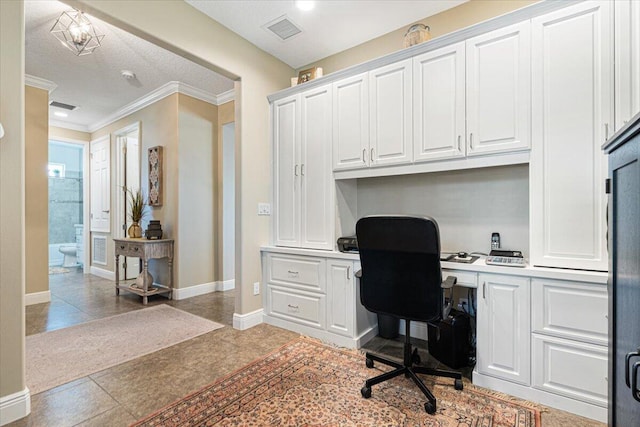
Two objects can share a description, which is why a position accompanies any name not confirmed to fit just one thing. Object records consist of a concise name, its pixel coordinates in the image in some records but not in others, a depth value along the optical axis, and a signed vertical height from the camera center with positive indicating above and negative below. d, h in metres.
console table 3.98 -0.57
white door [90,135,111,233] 5.50 +0.51
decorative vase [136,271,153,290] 4.02 -0.94
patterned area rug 1.65 -1.14
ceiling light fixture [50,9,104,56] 2.71 +1.73
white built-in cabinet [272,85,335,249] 2.90 +0.41
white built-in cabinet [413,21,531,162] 1.99 +0.82
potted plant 4.36 -0.06
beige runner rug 2.21 -1.17
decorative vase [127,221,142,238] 4.35 -0.28
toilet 6.77 -0.97
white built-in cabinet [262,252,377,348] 2.61 -0.82
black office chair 1.72 -0.38
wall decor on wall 4.41 +0.53
